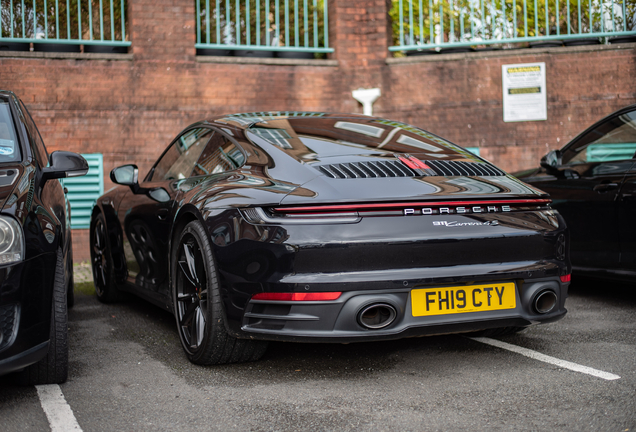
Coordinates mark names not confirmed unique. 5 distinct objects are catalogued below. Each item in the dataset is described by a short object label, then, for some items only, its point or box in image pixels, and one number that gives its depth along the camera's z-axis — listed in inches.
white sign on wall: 385.4
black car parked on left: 112.7
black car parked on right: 195.5
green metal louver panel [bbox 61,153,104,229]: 356.2
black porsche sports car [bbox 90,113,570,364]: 122.3
